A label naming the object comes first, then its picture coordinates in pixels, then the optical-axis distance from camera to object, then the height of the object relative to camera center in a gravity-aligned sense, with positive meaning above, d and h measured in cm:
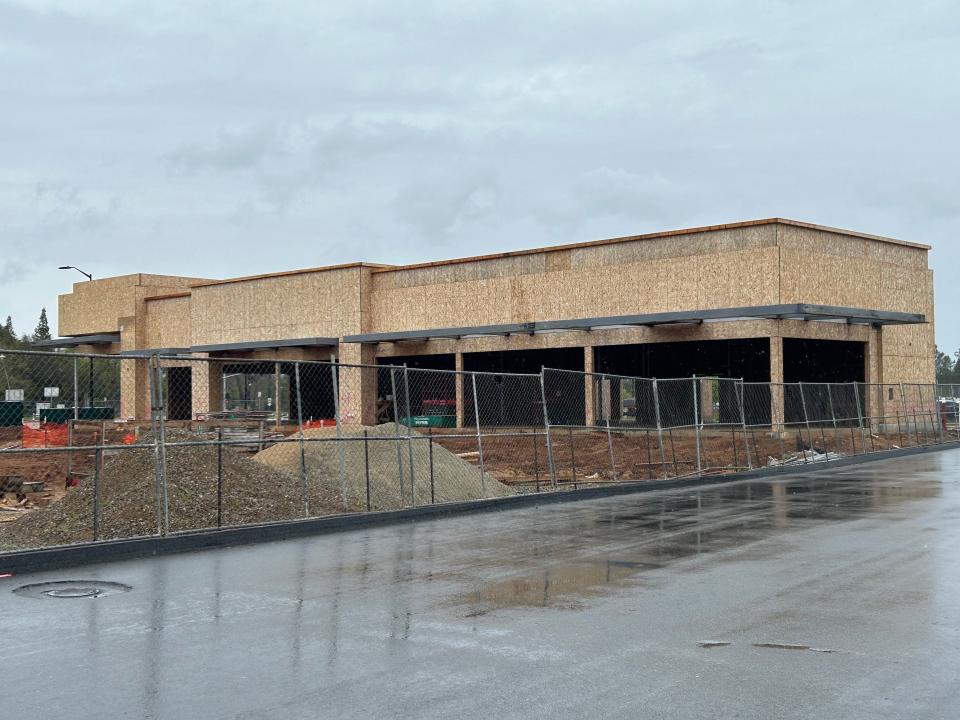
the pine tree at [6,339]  12775 +1370
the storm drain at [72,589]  1100 -143
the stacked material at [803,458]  3282 -103
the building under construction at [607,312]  4469 +565
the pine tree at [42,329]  18988 +2092
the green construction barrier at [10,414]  2657 +97
